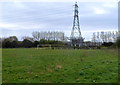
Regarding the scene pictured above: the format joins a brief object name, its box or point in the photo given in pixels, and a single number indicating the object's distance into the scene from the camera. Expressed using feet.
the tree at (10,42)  166.82
